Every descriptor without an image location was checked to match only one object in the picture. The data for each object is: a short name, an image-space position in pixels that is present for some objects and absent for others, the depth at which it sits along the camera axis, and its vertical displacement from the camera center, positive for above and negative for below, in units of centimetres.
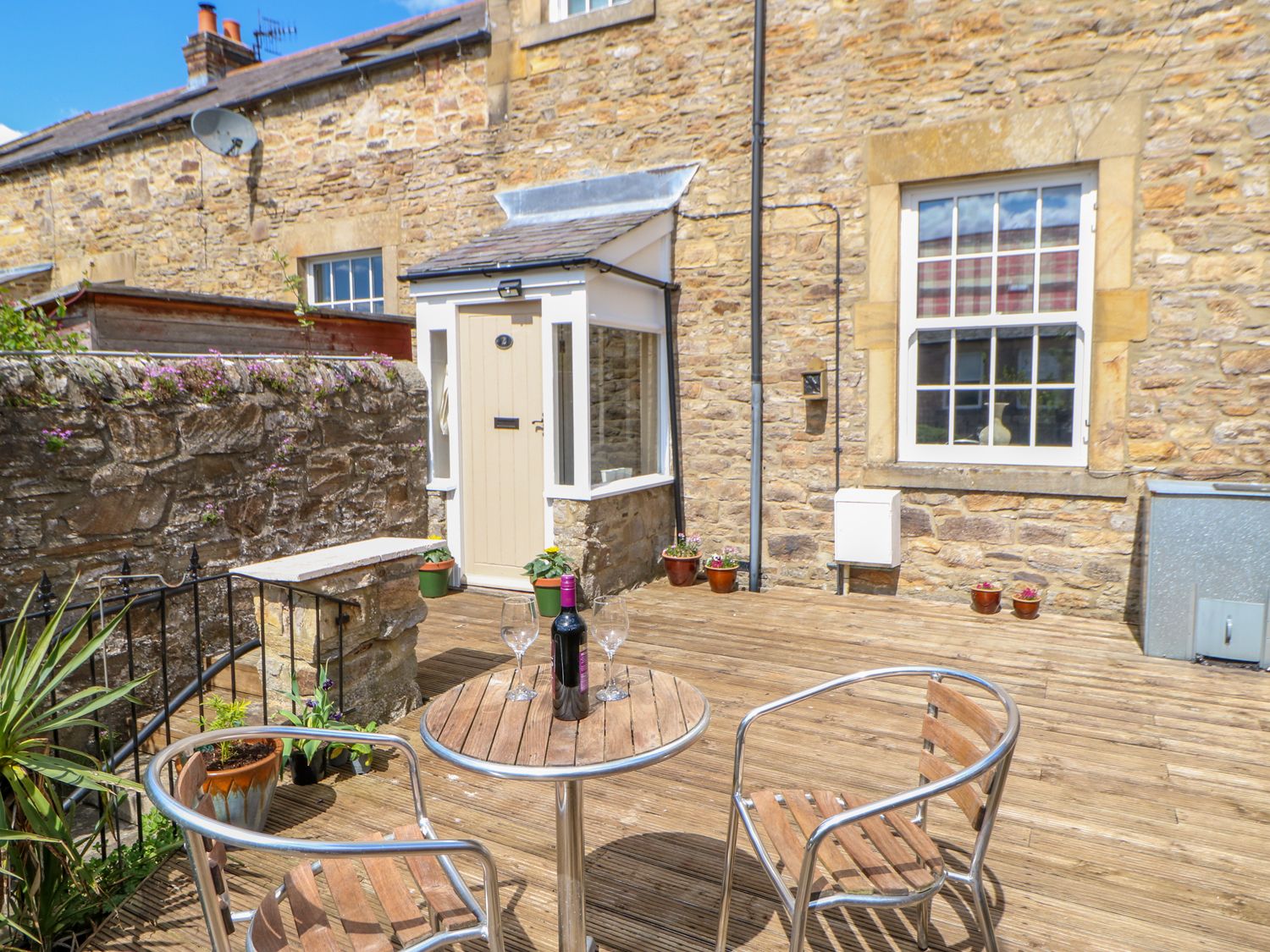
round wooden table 186 -76
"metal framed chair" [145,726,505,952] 148 -104
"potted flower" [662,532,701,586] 672 -120
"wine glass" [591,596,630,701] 232 -58
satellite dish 843 +285
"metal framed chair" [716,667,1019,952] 180 -105
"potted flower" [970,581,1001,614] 578 -130
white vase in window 595 -14
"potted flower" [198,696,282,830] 280 -121
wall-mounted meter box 600 -84
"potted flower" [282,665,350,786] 323 -126
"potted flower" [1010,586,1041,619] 567 -131
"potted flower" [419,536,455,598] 640 -121
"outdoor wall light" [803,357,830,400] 626 +22
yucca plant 208 -97
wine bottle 208 -63
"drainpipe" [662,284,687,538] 691 +28
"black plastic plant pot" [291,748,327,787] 328 -138
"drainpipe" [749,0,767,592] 635 +70
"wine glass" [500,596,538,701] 233 -60
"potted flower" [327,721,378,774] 336 -137
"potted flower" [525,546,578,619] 592 -115
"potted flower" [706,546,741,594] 650 -126
